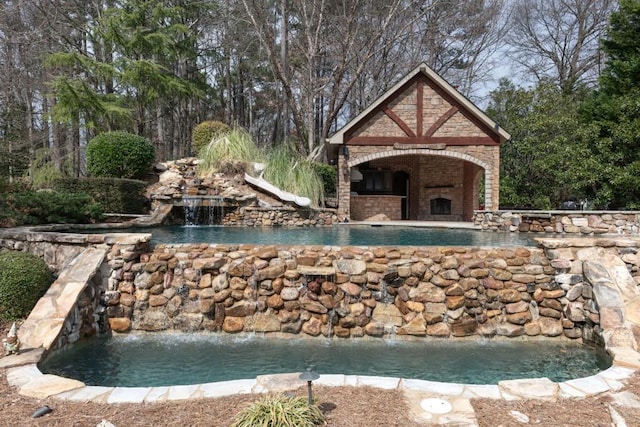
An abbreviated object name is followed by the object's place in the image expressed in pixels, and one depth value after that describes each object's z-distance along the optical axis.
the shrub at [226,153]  13.19
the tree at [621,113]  12.45
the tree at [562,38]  21.22
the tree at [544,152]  13.65
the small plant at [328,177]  15.86
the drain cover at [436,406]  2.76
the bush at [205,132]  15.33
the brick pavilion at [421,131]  13.61
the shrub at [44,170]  13.49
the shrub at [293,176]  12.91
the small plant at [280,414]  2.48
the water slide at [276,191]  11.91
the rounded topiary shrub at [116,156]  12.63
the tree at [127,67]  16.62
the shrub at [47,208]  7.33
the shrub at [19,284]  4.77
